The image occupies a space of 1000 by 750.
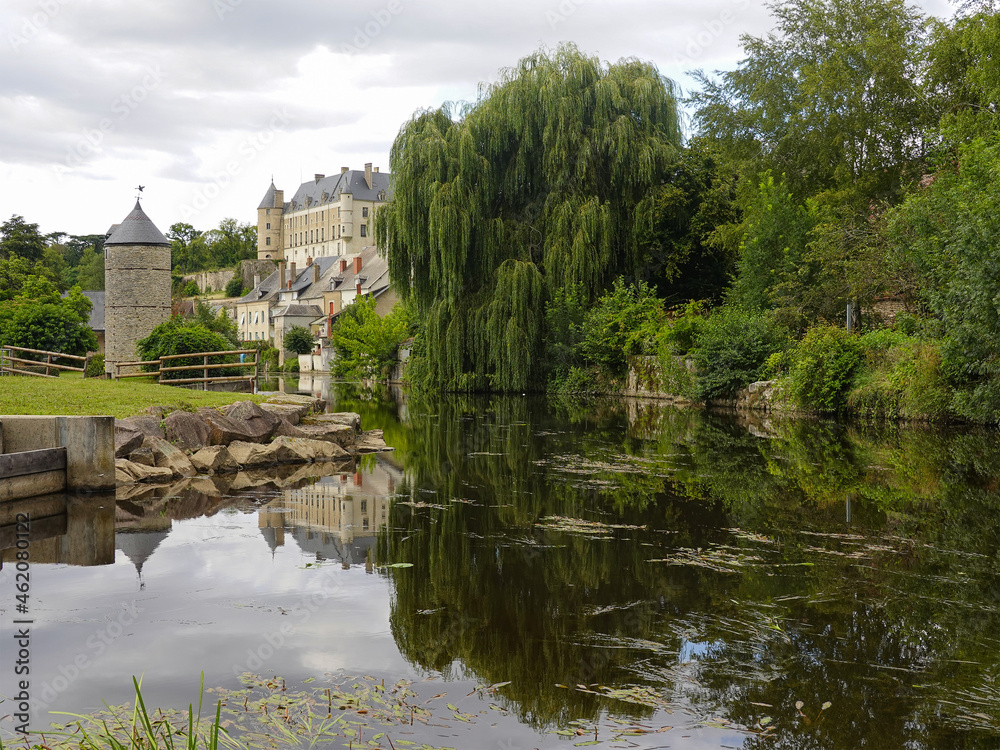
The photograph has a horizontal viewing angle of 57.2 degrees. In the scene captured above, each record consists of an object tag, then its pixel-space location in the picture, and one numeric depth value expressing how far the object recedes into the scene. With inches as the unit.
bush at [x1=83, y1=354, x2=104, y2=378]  1700.3
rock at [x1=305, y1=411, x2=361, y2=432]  647.6
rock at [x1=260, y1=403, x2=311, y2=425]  611.2
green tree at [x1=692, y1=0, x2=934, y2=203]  1027.9
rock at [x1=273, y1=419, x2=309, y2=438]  592.4
